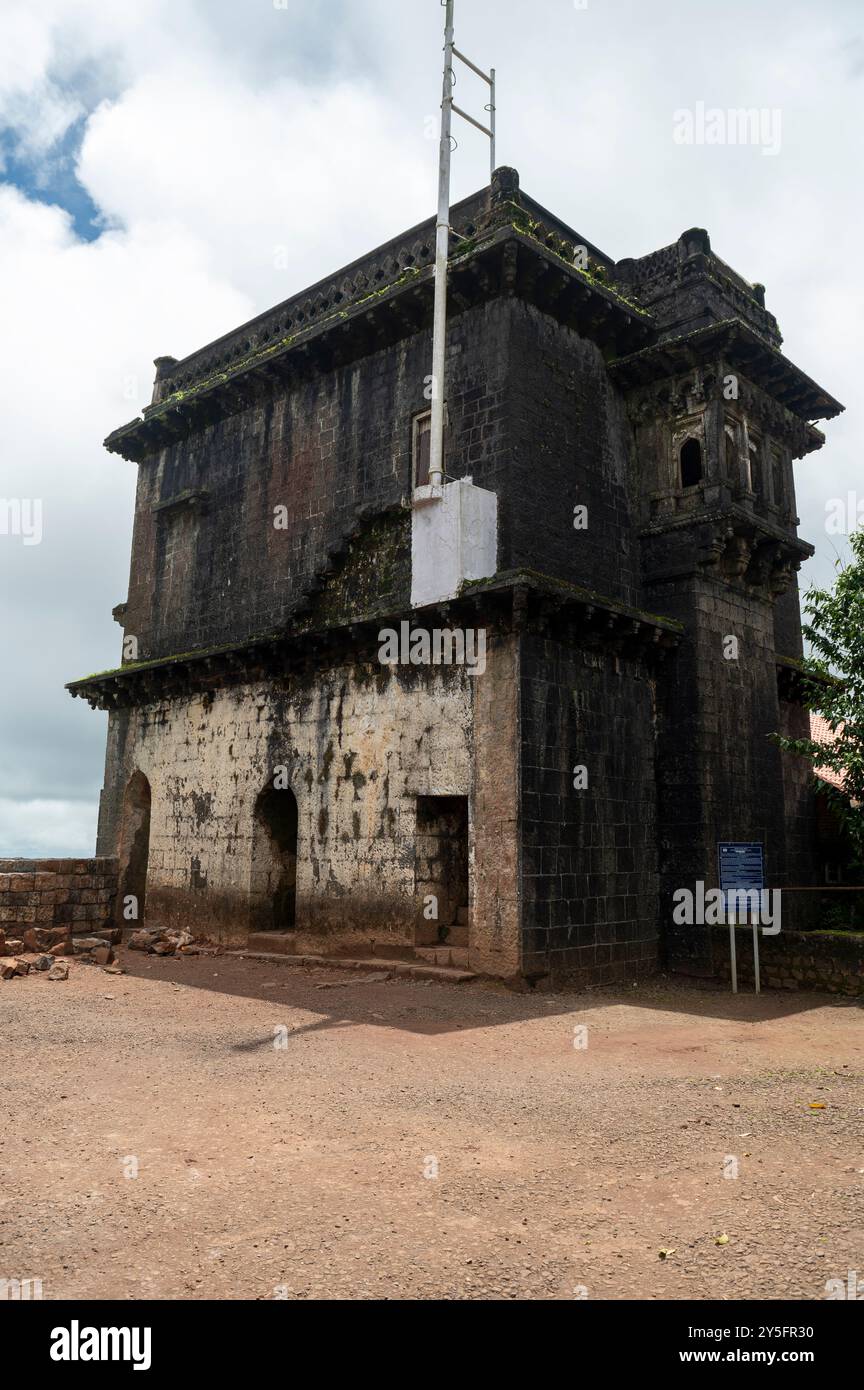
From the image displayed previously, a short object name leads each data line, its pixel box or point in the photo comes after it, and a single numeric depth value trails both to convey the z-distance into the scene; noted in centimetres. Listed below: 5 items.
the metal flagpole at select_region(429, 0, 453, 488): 1348
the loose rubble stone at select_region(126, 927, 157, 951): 1616
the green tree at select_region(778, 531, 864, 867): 1436
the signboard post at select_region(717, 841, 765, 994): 1260
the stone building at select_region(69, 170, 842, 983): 1284
